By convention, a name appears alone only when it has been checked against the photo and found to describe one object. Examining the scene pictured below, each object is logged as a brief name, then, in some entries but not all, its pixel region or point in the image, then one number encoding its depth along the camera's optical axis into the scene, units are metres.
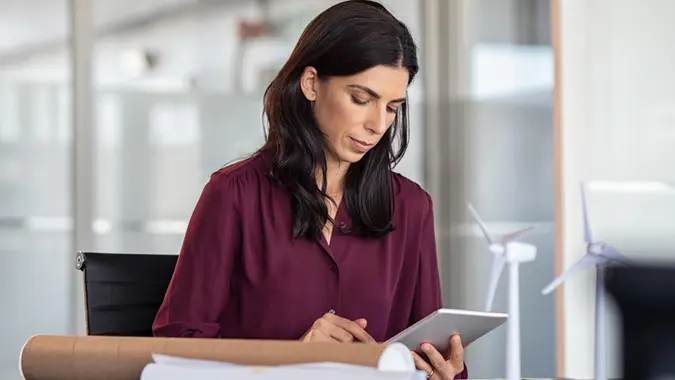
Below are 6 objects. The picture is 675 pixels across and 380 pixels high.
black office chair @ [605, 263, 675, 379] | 1.13
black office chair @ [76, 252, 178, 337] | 2.64
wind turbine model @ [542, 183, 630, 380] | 3.25
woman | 2.55
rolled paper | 1.65
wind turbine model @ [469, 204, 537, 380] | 2.46
